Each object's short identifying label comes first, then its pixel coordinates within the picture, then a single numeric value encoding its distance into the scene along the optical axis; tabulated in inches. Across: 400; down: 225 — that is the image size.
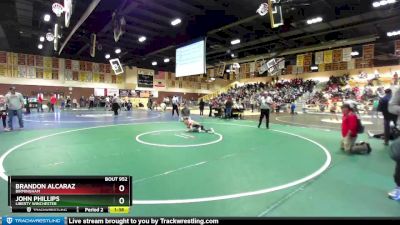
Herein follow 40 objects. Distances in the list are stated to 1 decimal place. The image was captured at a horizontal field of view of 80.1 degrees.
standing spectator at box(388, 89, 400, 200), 126.7
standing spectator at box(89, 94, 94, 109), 1285.7
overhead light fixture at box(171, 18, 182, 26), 679.3
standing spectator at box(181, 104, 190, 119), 433.0
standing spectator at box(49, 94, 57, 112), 876.1
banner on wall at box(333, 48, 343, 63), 933.7
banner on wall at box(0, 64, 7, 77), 1166.2
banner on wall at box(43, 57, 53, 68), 1285.7
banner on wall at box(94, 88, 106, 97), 1481.3
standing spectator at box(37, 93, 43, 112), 927.5
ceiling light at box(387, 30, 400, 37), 846.3
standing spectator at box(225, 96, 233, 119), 685.3
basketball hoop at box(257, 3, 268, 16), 439.8
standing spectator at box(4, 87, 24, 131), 393.4
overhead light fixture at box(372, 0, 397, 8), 512.5
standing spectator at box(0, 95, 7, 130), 421.1
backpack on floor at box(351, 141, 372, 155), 243.0
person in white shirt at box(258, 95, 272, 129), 438.3
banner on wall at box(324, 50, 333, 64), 962.1
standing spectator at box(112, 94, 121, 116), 751.7
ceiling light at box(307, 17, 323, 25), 663.6
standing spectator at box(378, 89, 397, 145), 295.1
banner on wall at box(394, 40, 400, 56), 927.7
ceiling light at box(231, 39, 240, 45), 949.2
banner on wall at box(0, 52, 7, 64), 1160.2
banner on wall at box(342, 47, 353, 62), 920.9
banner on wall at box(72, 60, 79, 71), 1387.1
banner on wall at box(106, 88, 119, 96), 1515.7
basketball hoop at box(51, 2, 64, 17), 414.6
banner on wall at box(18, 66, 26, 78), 1220.4
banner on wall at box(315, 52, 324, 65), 983.5
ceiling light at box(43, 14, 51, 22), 657.6
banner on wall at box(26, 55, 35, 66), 1237.0
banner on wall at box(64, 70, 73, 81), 1366.9
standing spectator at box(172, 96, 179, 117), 744.3
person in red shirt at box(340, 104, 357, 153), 249.5
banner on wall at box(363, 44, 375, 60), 1018.7
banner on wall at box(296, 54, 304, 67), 1071.3
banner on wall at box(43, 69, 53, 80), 1294.3
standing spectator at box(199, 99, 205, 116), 838.5
